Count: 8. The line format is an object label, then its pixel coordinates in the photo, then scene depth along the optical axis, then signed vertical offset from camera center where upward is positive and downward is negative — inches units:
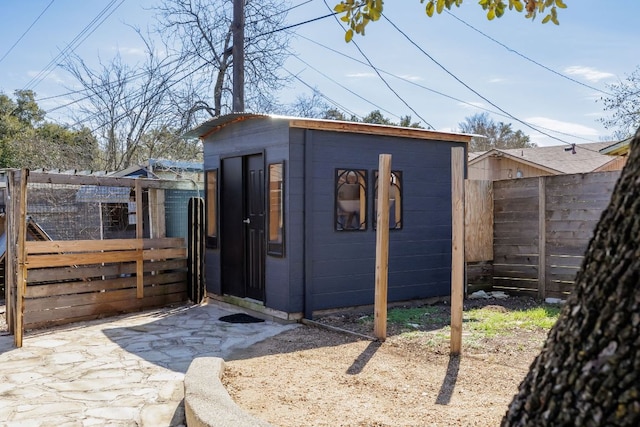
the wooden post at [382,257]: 200.4 -18.0
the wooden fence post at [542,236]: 287.1 -15.1
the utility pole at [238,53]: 390.9 +108.2
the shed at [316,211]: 244.8 -1.9
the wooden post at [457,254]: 178.9 -15.1
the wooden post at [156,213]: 296.4 -2.5
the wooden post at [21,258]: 206.7 -18.3
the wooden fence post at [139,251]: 272.2 -20.8
